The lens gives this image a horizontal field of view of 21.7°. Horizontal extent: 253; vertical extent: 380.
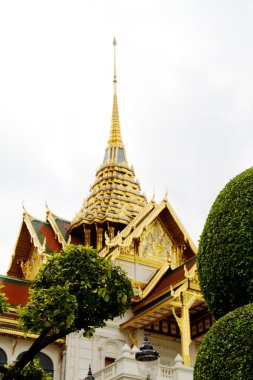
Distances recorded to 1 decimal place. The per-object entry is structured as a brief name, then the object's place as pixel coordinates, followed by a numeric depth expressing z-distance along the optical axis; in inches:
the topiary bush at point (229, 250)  326.0
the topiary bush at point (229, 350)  287.9
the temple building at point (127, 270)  796.0
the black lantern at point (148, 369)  703.1
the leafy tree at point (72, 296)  444.1
